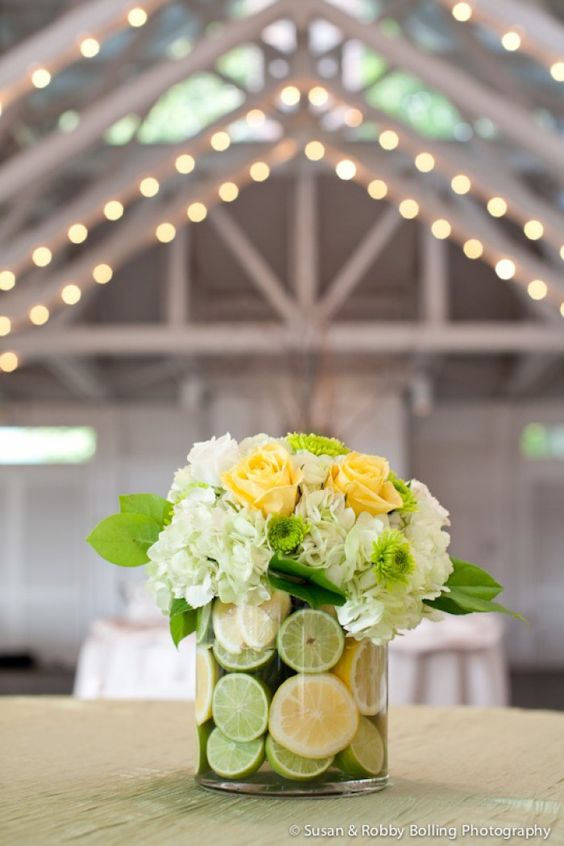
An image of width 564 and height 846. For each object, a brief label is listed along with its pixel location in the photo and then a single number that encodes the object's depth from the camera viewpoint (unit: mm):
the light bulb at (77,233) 7605
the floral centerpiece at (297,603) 1233
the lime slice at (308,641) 1243
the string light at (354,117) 7855
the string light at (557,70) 5398
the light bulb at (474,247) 8211
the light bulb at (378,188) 8352
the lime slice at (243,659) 1250
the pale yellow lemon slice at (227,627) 1261
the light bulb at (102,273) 8570
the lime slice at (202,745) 1288
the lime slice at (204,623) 1296
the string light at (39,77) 5492
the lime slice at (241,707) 1238
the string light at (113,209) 7754
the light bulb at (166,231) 8539
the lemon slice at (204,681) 1287
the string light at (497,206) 7594
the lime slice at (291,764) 1230
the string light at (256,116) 7938
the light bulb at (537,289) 8234
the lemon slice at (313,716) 1226
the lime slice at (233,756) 1243
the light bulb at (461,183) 7559
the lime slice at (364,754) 1248
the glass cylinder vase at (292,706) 1230
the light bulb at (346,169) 8125
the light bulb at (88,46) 5508
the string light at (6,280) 7598
